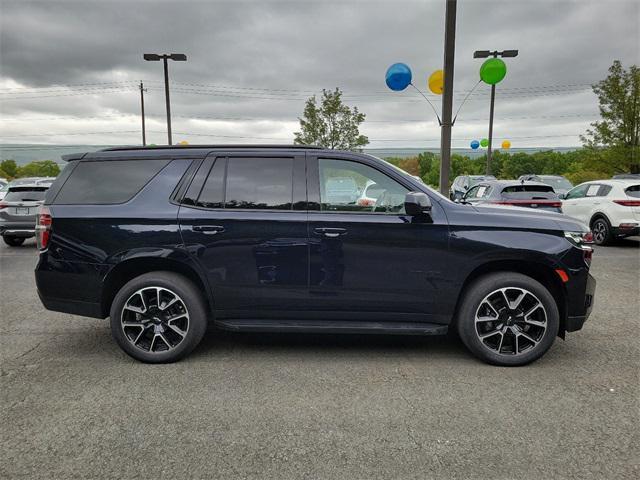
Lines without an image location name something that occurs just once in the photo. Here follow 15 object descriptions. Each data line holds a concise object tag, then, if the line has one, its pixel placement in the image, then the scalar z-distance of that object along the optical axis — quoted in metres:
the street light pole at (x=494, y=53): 18.56
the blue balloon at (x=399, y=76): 12.55
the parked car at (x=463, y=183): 23.94
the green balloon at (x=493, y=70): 12.16
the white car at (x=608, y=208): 10.80
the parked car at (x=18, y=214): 11.32
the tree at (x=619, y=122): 30.12
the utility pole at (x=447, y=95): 10.73
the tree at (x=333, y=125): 35.41
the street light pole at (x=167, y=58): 25.05
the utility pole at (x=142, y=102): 42.47
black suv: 3.97
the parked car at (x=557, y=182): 17.54
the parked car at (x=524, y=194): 11.06
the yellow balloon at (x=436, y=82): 13.25
